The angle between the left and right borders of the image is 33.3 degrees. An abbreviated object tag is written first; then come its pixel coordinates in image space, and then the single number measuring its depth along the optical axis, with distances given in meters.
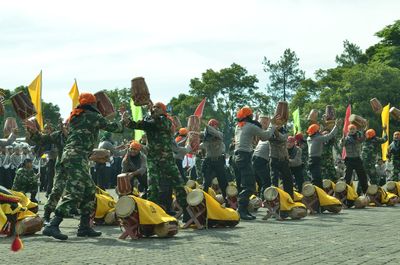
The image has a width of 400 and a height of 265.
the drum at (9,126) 12.30
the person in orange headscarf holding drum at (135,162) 14.28
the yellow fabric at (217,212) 11.30
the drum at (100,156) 12.36
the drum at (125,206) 9.80
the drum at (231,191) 15.38
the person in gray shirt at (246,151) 12.95
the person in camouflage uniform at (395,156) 20.56
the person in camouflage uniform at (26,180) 17.59
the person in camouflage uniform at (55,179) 10.61
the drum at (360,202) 16.36
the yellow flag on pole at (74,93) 18.62
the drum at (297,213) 13.09
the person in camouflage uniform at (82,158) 10.02
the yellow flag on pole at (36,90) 17.58
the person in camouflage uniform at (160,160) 11.20
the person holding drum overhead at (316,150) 16.78
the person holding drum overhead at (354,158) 17.42
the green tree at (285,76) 90.88
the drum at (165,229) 9.94
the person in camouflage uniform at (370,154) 20.16
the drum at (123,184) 11.00
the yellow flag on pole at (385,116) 22.90
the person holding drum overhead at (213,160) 15.00
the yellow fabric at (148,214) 9.90
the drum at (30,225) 10.15
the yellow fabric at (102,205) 12.20
